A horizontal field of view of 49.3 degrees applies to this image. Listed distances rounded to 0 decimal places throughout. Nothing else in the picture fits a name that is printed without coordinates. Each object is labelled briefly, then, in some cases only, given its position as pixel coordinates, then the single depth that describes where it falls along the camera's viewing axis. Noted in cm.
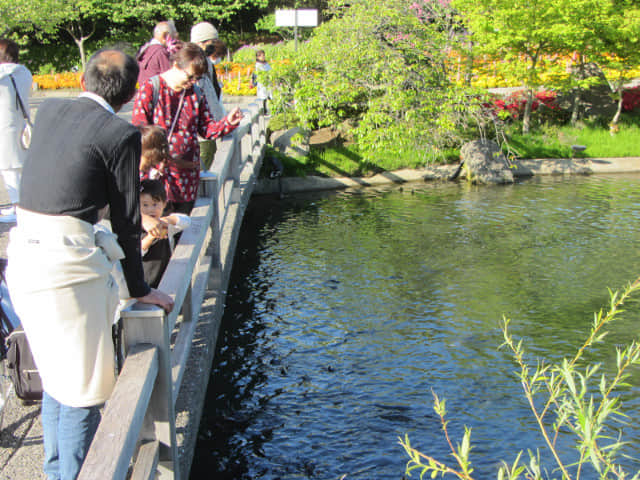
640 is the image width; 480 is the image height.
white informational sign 1767
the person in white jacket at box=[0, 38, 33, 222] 616
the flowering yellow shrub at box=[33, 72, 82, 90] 3154
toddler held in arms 391
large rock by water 1728
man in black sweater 257
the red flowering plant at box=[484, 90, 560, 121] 2156
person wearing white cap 586
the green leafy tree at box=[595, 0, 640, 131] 1989
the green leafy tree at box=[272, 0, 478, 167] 1630
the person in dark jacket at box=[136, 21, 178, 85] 635
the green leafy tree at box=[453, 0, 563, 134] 1942
